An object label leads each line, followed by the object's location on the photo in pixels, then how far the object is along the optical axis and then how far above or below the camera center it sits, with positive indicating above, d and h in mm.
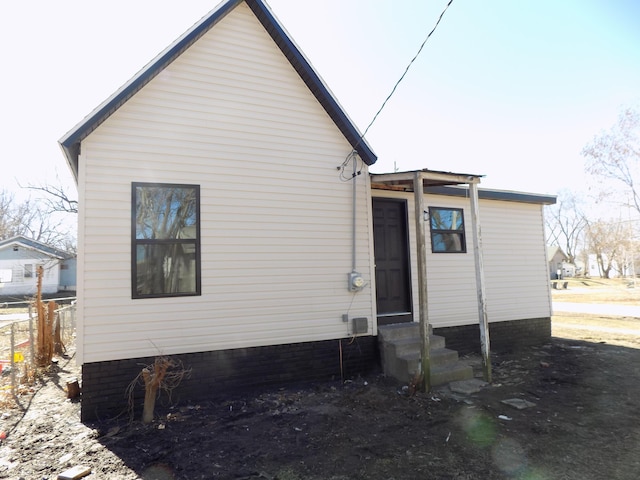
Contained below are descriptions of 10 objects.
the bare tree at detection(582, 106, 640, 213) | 21578 +6322
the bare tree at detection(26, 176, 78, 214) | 17844 +3623
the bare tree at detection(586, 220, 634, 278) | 26625 +1817
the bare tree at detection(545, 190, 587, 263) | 67188 +5418
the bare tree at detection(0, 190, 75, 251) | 38125 +5984
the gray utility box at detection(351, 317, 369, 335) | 6422 -1054
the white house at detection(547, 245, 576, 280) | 63297 -1040
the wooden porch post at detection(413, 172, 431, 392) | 5605 -309
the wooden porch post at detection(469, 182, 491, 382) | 6129 -350
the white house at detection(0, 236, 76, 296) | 28344 +807
